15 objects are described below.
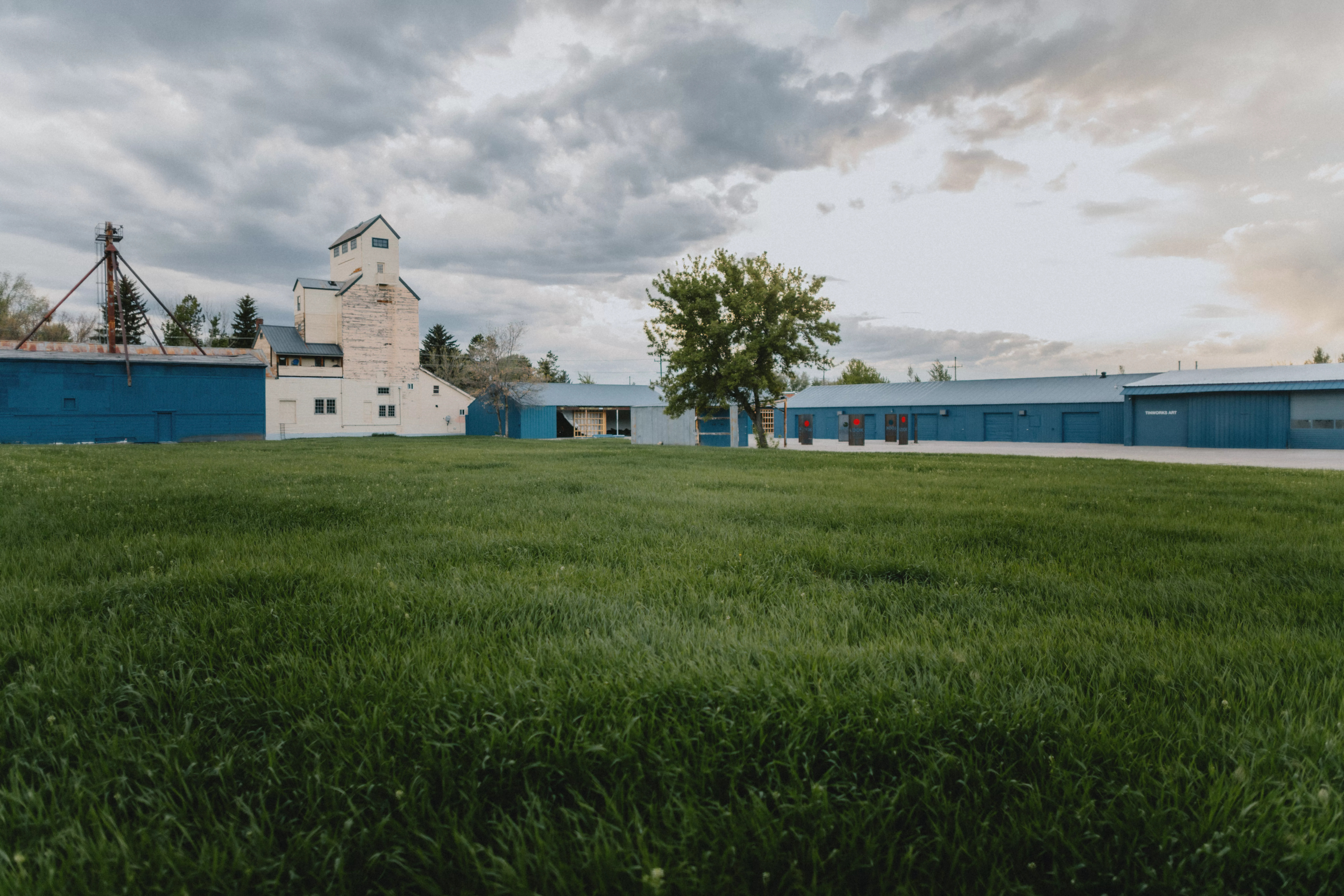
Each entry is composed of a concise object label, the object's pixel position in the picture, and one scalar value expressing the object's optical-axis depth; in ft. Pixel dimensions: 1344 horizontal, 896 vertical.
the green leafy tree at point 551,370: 331.98
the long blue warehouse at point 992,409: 144.36
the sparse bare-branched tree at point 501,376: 178.81
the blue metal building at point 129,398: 105.09
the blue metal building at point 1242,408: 109.70
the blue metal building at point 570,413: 184.03
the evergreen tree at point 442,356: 224.94
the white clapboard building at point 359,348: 159.84
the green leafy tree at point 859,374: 340.59
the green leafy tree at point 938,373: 366.43
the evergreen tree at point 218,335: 224.74
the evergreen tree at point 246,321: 234.58
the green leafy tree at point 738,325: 91.86
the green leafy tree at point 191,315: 229.45
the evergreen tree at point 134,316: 213.25
